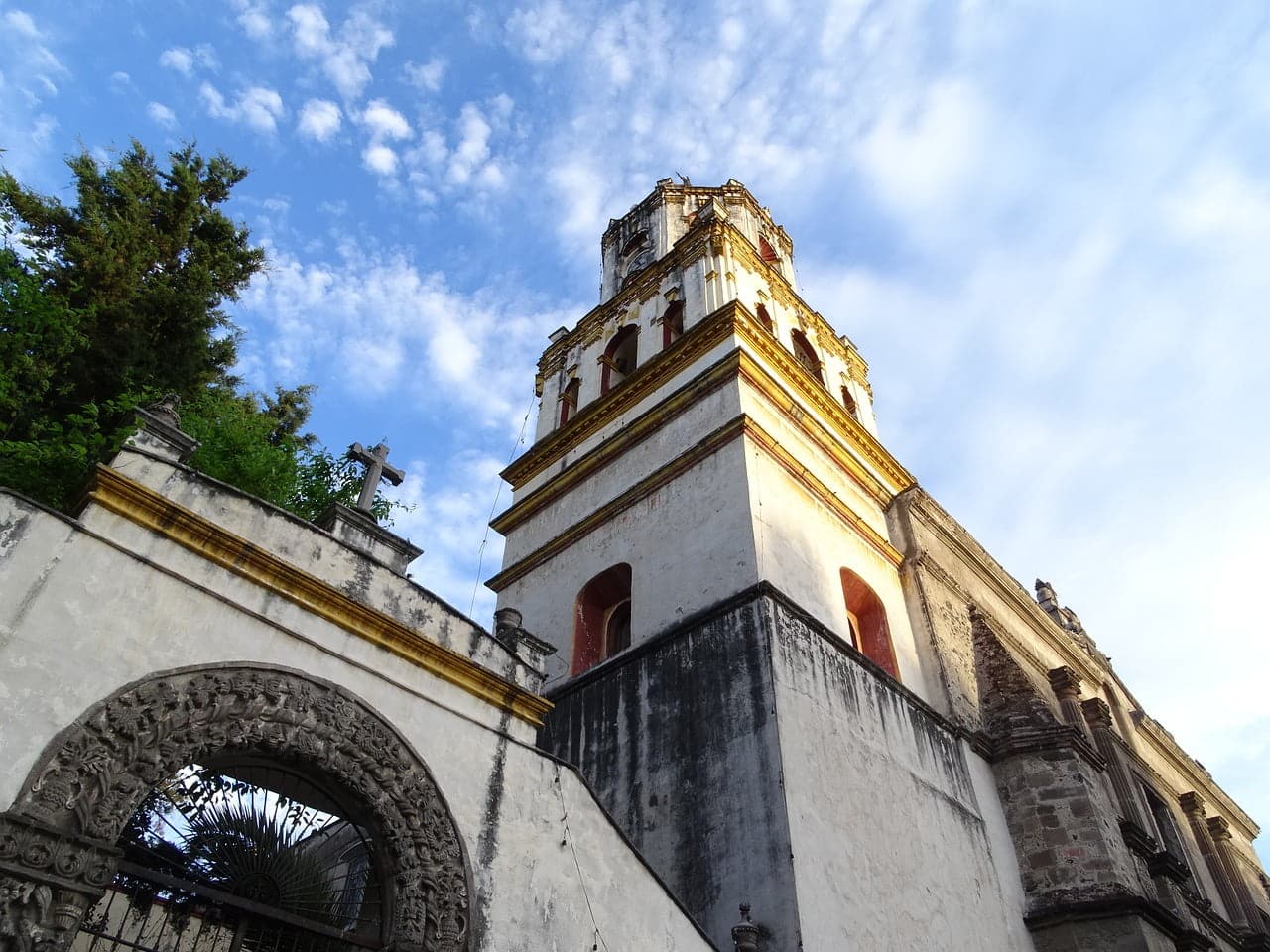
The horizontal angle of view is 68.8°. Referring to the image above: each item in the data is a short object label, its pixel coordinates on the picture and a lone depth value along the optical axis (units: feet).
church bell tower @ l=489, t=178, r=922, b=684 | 37.73
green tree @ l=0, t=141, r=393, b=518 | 29.66
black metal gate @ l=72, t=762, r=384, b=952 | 17.25
